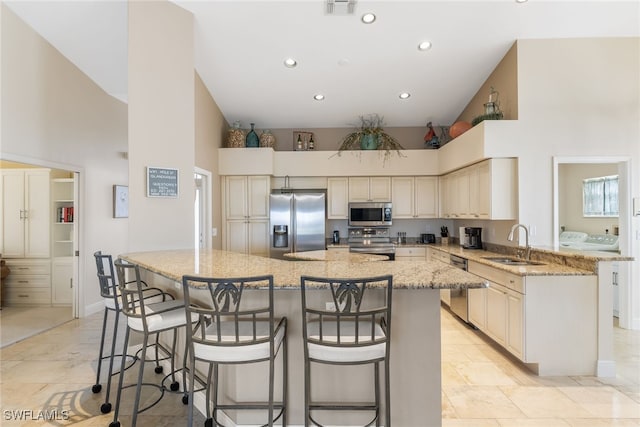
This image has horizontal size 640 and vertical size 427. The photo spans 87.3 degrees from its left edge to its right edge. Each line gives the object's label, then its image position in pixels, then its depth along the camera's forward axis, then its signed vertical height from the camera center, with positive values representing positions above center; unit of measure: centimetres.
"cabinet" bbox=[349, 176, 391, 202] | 566 +43
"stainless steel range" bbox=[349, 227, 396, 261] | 531 -45
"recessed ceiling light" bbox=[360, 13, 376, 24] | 358 +212
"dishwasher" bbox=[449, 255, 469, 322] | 417 -110
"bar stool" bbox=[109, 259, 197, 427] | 204 -65
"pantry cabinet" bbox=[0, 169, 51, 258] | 495 +4
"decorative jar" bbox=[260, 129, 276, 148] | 554 +125
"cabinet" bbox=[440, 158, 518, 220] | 395 +31
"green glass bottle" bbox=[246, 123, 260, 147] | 545 +123
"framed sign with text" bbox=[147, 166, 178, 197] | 326 +33
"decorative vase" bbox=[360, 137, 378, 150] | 558 +121
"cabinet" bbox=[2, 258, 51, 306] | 501 -101
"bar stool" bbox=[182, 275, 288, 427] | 164 -64
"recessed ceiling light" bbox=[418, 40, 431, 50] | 395 +201
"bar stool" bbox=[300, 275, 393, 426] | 164 -64
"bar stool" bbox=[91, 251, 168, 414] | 241 -69
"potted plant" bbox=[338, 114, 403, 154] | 559 +129
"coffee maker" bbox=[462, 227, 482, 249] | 479 -34
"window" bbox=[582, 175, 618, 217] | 511 +28
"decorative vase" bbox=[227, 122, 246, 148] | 536 +123
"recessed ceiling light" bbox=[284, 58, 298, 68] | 422 +194
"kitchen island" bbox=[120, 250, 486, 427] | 200 -92
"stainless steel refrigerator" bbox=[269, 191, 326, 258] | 520 -13
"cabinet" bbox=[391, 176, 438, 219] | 566 +33
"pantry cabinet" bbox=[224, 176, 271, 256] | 535 +5
